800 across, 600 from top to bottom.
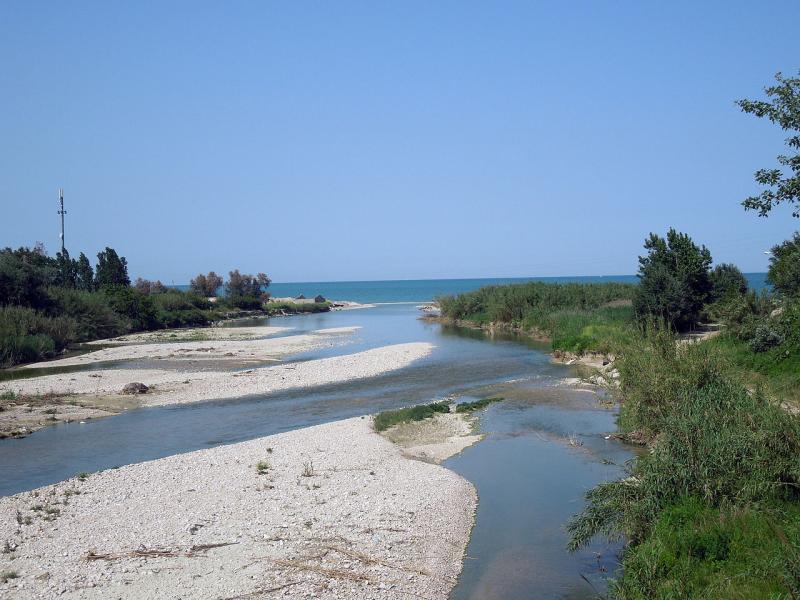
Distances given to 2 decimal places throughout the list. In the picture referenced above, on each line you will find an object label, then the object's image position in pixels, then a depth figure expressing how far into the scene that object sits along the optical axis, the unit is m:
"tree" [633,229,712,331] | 42.19
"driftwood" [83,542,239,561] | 10.77
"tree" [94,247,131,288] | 75.56
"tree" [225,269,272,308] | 96.50
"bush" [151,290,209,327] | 73.19
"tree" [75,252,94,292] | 72.44
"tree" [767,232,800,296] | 17.50
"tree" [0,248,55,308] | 48.53
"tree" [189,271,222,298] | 107.50
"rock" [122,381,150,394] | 29.06
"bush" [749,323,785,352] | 24.27
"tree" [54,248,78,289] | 68.94
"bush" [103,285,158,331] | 66.25
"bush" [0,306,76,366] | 40.41
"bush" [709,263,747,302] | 46.19
